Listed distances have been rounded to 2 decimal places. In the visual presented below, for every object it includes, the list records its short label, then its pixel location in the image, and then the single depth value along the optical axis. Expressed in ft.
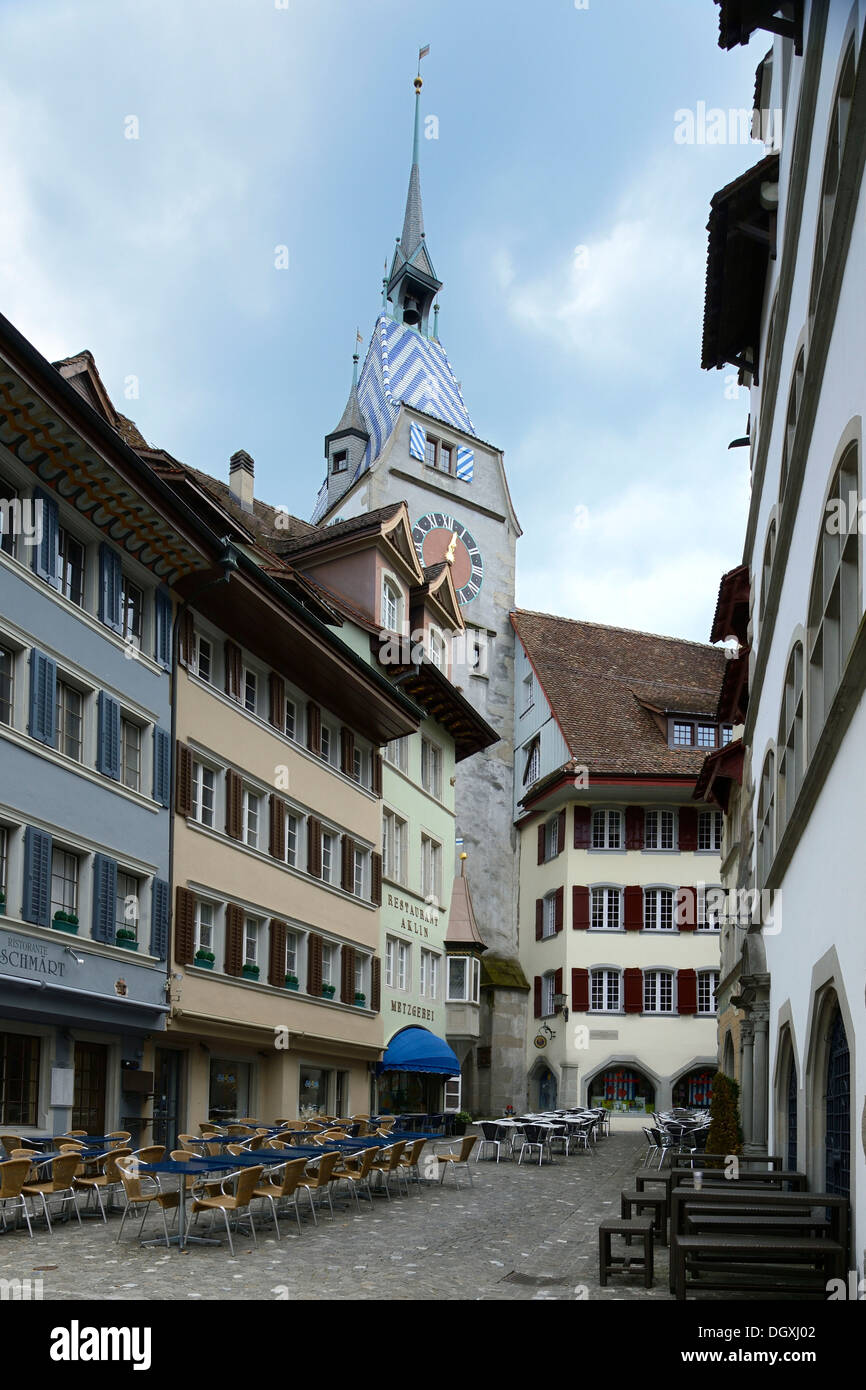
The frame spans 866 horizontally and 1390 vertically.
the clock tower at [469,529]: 154.51
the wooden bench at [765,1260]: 32.14
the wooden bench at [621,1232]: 40.14
